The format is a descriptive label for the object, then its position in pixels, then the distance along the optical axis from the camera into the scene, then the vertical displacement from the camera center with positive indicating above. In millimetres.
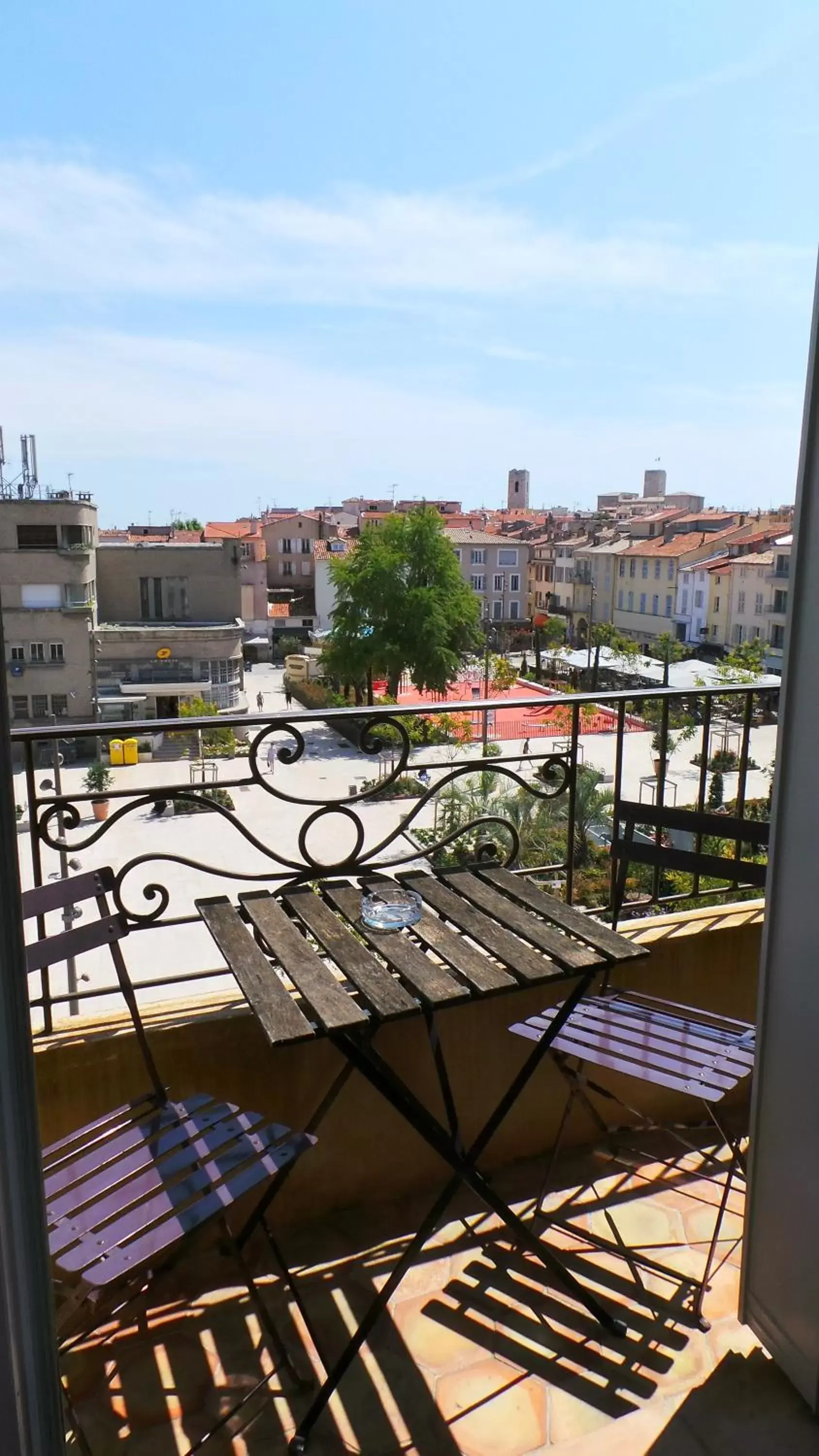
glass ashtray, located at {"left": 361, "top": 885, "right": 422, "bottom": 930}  2014 -760
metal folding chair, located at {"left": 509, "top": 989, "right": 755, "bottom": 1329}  1919 -1050
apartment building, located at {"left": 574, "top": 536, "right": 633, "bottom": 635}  54844 -623
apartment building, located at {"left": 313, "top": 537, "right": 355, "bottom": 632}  56969 -1160
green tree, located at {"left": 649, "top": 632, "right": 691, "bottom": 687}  30438 -3243
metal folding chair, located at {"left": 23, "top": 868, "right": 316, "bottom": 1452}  1476 -1093
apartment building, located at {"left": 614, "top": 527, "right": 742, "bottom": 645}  49156 -672
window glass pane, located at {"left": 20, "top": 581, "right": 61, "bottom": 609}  38875 -1530
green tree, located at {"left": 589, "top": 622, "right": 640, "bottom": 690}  35406 -3233
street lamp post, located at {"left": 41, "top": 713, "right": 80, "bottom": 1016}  2213 -782
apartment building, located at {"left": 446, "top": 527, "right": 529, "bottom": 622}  57288 -351
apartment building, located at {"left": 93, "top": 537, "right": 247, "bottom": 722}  43250 -3231
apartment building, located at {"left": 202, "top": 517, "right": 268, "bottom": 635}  59938 -1017
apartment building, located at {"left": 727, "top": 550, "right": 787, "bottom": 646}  35531 -1163
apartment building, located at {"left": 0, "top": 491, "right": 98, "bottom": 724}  37969 -1503
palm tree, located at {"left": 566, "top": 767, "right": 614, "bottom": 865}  11523 -3355
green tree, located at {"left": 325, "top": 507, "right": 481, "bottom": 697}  36781 -1677
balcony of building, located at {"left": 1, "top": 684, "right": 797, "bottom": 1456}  1734 -1568
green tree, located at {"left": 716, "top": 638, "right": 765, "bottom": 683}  22734 -2445
